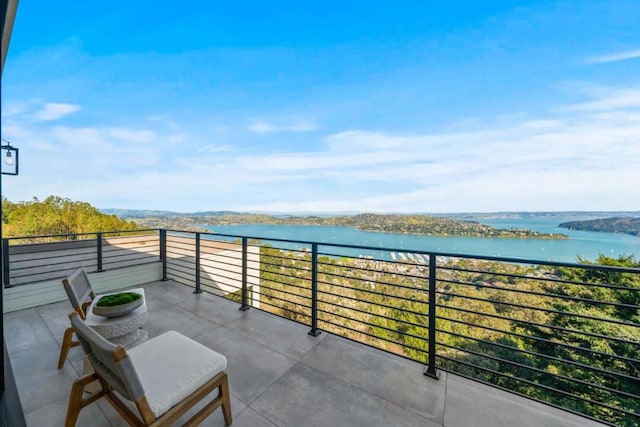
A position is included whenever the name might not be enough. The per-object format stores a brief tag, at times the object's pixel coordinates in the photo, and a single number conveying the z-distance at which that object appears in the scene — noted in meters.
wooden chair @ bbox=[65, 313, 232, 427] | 1.20
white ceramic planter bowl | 1.96
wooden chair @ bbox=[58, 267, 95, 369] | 2.09
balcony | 1.78
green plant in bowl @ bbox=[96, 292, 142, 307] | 2.03
